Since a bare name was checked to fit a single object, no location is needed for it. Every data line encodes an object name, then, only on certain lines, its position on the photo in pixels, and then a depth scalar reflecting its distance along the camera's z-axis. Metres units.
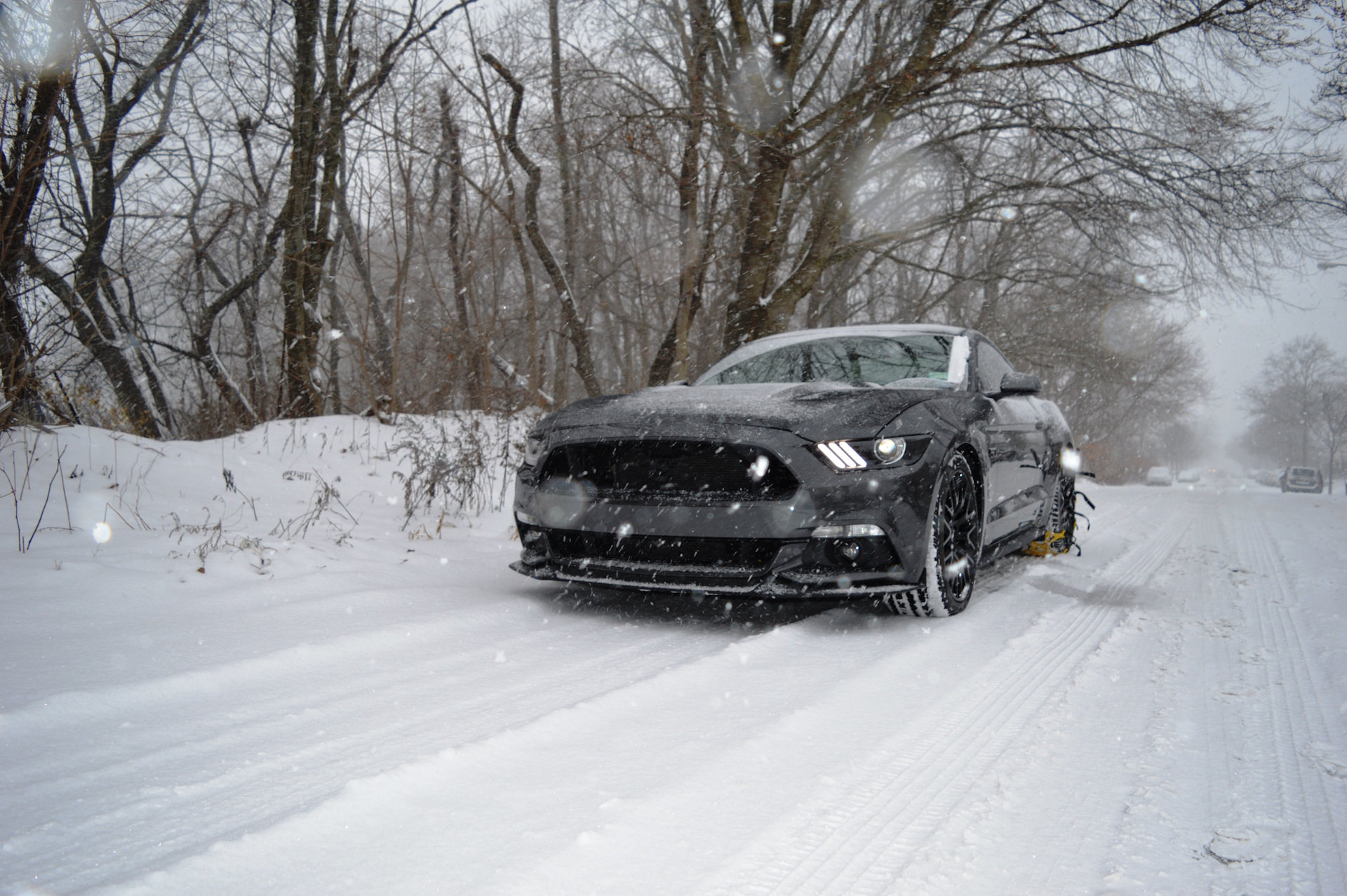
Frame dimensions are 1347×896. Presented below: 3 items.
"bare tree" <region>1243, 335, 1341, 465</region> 67.06
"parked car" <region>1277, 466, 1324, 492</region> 40.78
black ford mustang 2.93
